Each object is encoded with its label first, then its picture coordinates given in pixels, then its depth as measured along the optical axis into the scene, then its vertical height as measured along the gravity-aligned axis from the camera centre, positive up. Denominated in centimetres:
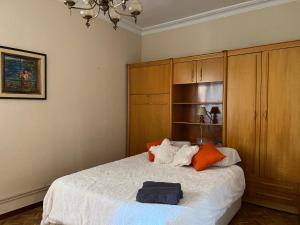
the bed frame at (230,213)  239 -117
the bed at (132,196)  170 -74
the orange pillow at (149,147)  313 -59
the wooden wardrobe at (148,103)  387 +8
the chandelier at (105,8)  193 +85
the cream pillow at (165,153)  302 -60
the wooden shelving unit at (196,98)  349 +17
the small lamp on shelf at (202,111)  362 -5
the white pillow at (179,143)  345 -53
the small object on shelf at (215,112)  368 -6
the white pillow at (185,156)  287 -60
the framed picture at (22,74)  266 +39
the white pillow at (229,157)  282 -61
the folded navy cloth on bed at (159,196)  175 -67
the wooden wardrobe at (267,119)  286 -14
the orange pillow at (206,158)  272 -59
